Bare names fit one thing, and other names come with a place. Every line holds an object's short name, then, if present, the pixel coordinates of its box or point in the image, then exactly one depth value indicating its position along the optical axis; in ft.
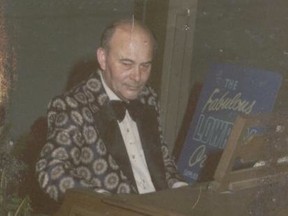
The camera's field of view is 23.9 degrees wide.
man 10.41
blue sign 16.43
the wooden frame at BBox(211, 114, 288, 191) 8.48
